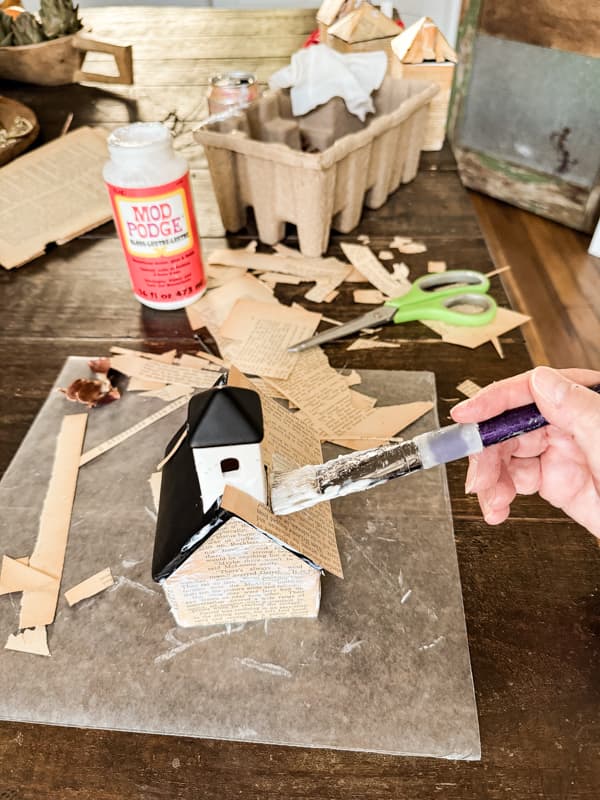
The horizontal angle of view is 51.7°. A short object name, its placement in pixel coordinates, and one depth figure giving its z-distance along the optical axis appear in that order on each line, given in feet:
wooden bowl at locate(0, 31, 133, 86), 4.09
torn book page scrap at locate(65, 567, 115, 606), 1.48
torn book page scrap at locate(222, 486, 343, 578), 1.13
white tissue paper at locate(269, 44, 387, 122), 2.77
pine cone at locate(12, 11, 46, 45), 4.08
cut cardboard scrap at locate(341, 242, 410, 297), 2.51
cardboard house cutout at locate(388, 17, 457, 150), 3.17
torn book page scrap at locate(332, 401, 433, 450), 1.83
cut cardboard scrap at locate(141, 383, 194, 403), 2.01
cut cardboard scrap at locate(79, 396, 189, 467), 1.83
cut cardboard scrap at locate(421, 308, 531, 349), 2.22
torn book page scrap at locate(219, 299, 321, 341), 2.29
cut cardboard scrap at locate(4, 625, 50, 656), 1.39
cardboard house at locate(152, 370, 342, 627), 1.06
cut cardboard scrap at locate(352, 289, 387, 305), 2.46
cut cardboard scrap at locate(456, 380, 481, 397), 2.01
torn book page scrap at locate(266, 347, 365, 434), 1.90
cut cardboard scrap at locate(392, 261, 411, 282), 2.56
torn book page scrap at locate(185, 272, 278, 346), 2.35
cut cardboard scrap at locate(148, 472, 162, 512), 1.68
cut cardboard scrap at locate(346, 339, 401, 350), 2.22
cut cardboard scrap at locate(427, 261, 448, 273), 2.61
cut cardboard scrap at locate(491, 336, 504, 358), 2.17
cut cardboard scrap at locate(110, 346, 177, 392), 2.06
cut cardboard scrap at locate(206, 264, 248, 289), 2.55
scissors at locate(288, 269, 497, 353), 2.25
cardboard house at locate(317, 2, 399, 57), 3.27
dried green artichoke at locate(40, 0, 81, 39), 4.07
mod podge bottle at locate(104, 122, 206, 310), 2.01
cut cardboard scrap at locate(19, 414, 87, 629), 1.47
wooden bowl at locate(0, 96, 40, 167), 3.22
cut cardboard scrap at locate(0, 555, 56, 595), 1.51
